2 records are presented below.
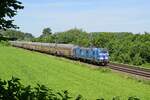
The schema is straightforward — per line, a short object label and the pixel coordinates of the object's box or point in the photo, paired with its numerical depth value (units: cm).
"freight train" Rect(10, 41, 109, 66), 5741
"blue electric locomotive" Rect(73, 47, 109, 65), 5672
